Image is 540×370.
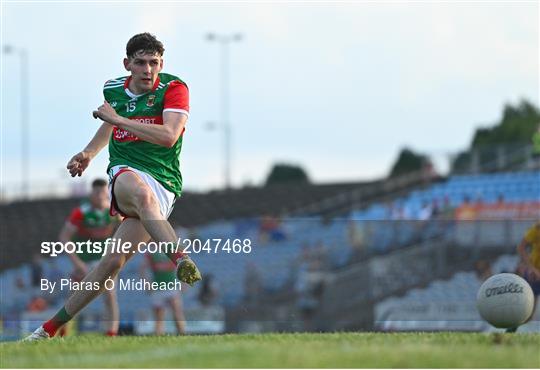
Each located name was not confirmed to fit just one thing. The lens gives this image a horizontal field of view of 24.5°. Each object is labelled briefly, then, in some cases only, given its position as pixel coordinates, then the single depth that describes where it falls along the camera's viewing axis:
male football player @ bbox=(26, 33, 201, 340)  9.45
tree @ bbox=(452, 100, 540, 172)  83.00
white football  10.71
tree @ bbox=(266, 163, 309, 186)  105.62
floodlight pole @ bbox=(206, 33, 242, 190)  51.84
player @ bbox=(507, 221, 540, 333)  16.19
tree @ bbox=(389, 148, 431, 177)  85.67
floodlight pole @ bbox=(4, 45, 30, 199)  54.69
